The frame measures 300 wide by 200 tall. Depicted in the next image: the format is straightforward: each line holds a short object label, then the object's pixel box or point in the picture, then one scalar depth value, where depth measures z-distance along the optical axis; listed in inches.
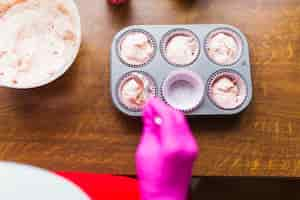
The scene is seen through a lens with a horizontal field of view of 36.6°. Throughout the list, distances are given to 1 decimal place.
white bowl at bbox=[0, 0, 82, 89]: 31.1
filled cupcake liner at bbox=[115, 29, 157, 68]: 31.3
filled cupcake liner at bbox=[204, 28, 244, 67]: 31.3
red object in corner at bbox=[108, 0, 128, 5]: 32.6
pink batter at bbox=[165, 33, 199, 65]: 31.5
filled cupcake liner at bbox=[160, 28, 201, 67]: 31.3
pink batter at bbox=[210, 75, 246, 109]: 30.6
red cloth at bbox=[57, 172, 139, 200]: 30.9
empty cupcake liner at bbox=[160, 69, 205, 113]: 30.4
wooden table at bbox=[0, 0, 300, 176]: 30.8
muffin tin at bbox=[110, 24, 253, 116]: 30.5
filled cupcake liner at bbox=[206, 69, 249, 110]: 30.8
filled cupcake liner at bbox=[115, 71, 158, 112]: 30.6
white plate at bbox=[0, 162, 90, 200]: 22.4
